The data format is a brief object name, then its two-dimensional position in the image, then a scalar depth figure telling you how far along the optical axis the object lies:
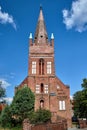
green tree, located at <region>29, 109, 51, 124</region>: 14.27
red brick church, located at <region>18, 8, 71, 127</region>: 20.78
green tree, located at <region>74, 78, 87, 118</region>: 18.63
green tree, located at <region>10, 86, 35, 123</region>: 17.48
